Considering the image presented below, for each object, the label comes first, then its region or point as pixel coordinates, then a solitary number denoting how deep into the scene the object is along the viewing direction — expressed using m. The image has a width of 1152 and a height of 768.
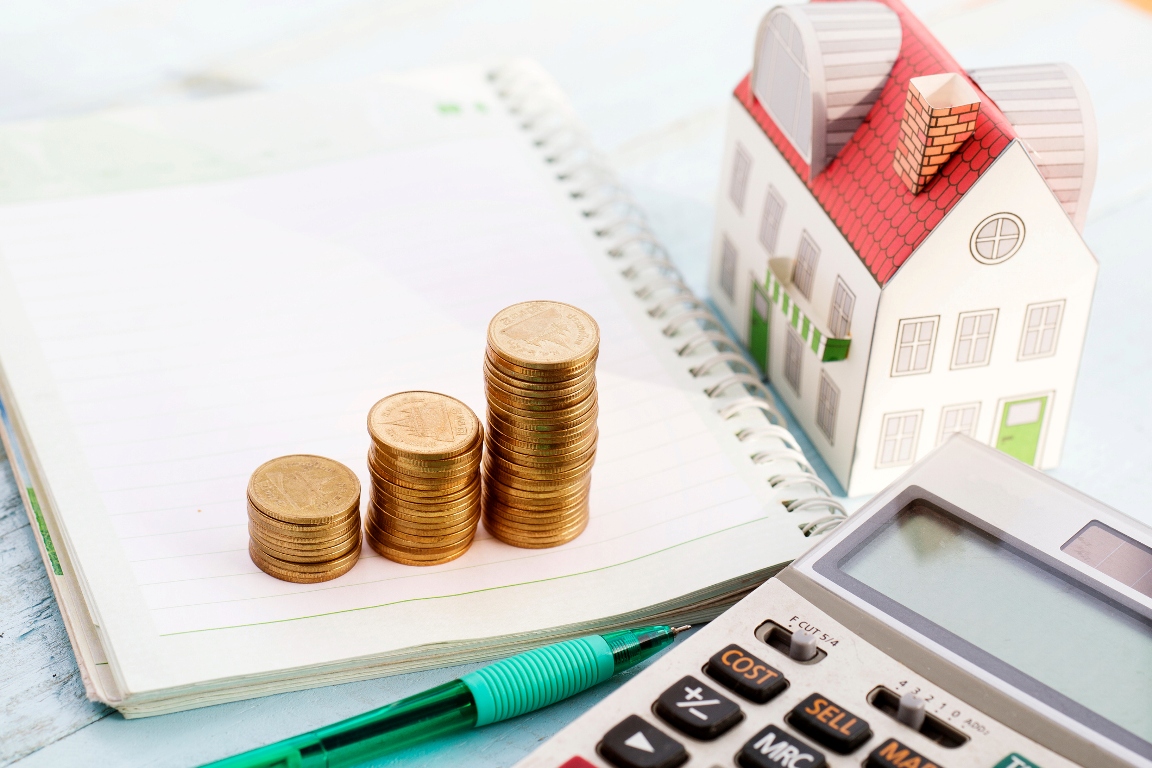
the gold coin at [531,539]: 0.57
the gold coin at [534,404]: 0.55
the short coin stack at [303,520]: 0.55
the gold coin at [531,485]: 0.56
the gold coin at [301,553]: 0.55
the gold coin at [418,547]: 0.56
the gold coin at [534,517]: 0.56
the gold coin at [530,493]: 0.56
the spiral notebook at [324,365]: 0.55
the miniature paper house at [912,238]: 0.57
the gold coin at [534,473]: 0.56
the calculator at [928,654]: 0.51
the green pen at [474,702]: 0.52
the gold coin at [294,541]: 0.55
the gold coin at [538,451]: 0.55
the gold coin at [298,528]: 0.55
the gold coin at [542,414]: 0.55
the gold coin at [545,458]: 0.55
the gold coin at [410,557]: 0.56
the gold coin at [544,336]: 0.55
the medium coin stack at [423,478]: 0.55
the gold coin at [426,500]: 0.55
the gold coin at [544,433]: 0.55
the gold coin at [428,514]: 0.55
